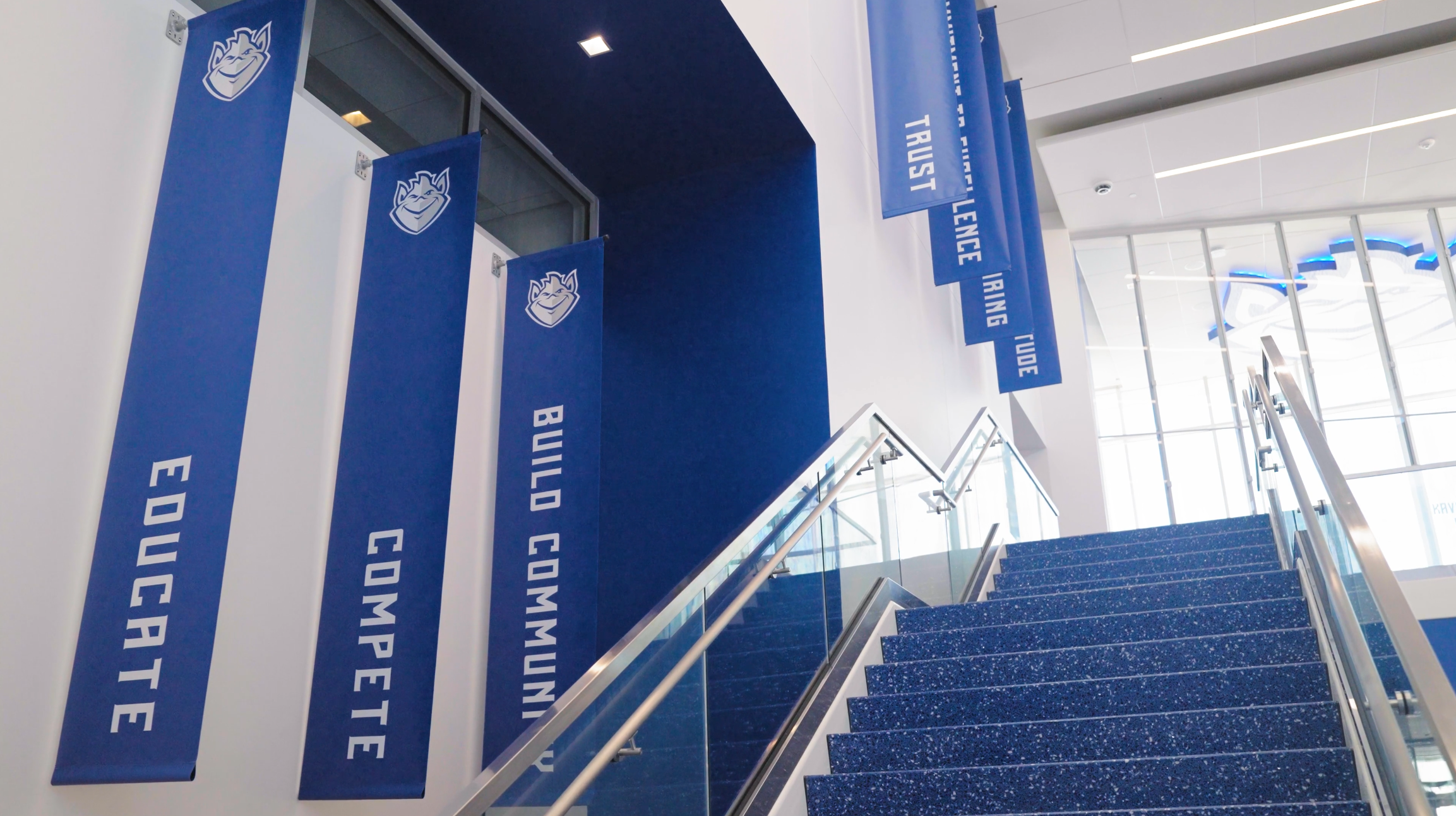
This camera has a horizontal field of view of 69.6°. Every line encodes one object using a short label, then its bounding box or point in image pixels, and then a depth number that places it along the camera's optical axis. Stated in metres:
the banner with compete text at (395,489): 3.48
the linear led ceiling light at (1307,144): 11.32
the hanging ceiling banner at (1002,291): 8.33
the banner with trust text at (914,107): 5.74
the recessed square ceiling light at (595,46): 5.08
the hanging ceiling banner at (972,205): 6.86
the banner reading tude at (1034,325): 9.56
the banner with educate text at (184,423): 2.79
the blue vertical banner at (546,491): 4.56
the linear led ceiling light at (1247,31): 9.73
